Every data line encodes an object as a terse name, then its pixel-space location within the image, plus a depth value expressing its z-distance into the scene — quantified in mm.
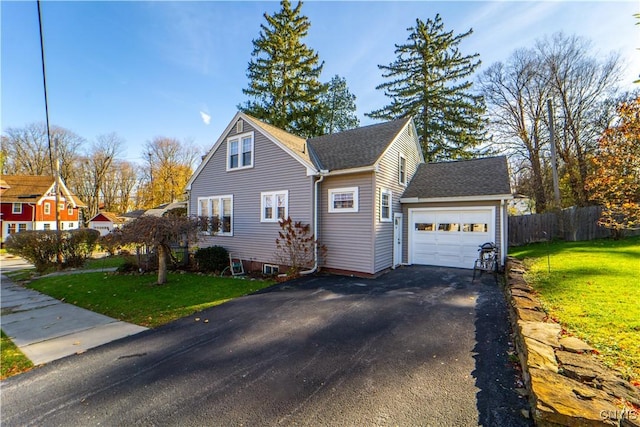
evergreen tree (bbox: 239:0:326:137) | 23469
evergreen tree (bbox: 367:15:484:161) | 22406
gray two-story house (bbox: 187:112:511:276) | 10047
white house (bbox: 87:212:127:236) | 34875
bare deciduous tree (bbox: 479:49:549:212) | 21500
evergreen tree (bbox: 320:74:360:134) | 26312
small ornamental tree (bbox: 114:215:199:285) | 9023
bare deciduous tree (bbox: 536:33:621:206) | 18656
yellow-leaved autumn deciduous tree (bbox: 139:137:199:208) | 37188
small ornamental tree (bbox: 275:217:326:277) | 10156
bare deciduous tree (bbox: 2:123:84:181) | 35906
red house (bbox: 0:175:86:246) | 29112
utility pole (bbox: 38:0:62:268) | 7064
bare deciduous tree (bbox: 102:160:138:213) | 41406
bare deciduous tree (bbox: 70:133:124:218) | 39875
